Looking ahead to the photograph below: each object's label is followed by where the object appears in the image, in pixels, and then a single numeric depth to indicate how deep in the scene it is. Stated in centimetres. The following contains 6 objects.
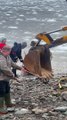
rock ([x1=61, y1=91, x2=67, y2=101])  1504
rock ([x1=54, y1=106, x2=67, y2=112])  1362
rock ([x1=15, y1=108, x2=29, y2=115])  1356
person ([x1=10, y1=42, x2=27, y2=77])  1917
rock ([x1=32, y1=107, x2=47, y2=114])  1354
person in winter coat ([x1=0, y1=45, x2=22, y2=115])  1338
